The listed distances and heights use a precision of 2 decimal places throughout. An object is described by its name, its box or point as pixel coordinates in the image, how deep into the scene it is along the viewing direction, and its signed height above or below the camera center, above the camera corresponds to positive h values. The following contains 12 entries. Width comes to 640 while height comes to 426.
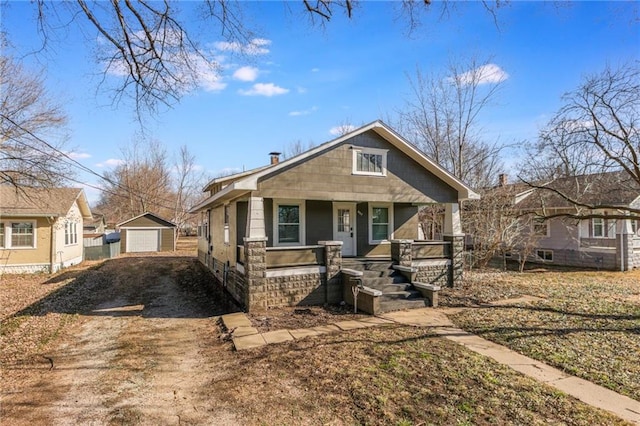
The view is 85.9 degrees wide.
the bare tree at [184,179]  37.27 +5.06
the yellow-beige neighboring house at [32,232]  16.64 -0.28
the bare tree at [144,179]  36.74 +5.15
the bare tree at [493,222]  15.66 +0.04
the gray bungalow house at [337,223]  9.12 +0.04
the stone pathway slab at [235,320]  7.72 -2.26
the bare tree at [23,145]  12.25 +3.02
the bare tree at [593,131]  8.33 +2.33
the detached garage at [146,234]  27.38 -0.70
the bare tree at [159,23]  4.21 +2.59
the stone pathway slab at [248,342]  6.41 -2.26
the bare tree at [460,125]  17.55 +5.42
